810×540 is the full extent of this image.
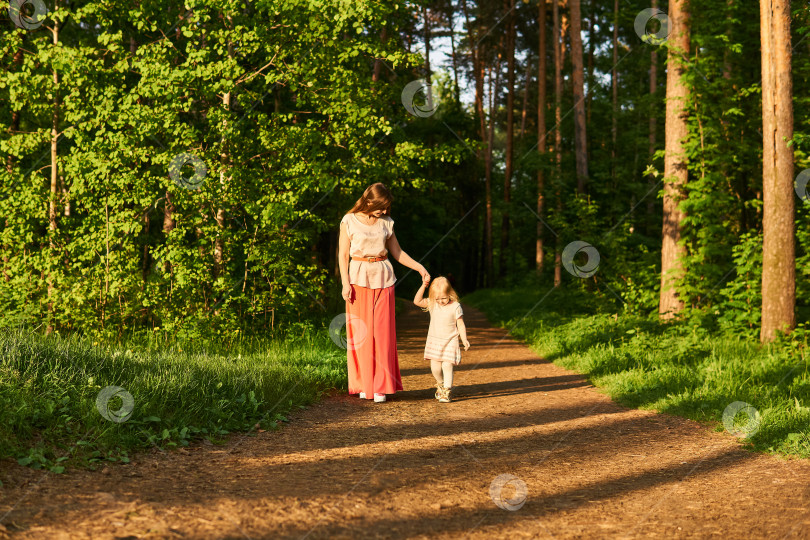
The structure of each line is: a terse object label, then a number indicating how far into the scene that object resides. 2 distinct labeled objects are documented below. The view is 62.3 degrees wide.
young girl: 7.24
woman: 7.04
